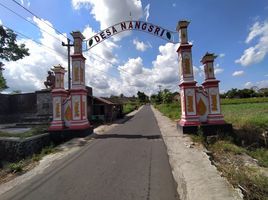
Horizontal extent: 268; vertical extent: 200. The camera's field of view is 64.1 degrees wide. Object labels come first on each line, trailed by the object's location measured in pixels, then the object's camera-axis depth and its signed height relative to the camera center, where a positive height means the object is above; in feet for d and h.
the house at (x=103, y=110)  73.26 +0.52
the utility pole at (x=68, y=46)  65.26 +20.30
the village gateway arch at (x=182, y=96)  37.22 +2.68
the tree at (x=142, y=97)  413.39 +26.97
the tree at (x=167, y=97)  208.17 +12.74
